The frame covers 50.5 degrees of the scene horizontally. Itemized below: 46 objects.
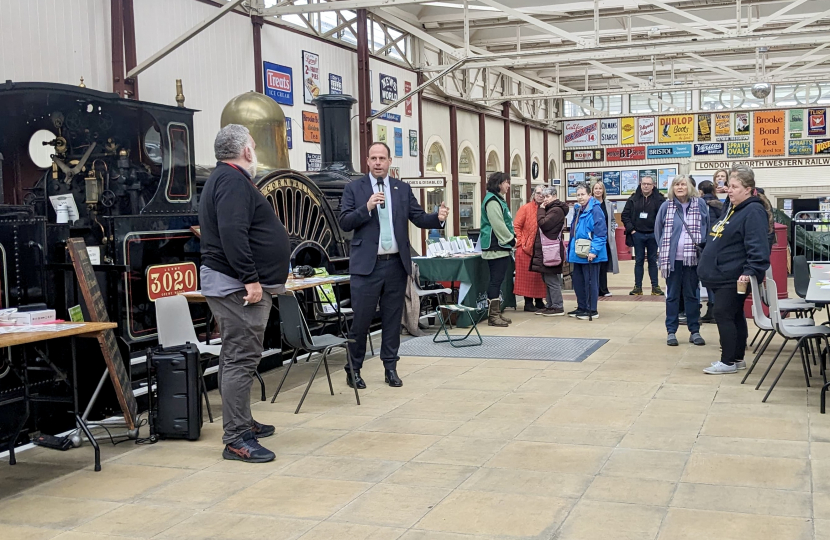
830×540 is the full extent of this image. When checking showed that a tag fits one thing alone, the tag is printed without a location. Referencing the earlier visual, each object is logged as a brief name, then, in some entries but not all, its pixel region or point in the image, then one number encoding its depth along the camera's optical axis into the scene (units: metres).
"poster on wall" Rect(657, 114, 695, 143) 25.88
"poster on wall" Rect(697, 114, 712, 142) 25.69
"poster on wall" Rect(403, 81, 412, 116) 16.12
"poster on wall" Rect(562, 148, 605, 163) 27.33
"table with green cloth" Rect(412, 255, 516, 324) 9.16
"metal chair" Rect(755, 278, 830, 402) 5.44
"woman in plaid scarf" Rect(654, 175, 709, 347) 7.44
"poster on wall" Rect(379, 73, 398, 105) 15.03
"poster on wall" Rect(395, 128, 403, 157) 15.76
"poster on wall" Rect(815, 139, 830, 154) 24.84
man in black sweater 4.29
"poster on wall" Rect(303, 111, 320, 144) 12.62
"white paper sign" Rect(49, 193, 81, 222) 5.63
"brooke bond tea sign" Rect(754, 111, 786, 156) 25.20
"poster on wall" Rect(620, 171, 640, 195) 26.70
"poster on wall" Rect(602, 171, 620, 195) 26.97
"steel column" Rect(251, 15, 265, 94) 11.41
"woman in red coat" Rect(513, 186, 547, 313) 10.14
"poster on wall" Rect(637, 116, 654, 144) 26.32
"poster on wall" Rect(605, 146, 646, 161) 26.51
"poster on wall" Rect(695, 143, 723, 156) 25.69
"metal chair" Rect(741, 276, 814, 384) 5.74
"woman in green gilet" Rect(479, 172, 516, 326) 9.20
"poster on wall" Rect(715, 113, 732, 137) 25.47
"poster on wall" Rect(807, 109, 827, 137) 24.72
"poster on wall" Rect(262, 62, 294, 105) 11.74
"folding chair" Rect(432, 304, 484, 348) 7.97
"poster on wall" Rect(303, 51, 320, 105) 12.61
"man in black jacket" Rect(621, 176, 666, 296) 11.19
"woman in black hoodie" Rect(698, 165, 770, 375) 5.93
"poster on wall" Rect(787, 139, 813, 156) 25.06
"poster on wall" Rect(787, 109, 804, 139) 24.95
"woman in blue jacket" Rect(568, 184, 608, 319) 9.52
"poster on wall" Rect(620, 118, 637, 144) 26.47
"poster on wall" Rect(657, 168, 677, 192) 26.16
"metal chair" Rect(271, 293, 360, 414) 5.58
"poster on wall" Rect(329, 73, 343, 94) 13.36
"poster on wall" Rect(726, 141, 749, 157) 25.48
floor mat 7.47
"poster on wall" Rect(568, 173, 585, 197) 27.59
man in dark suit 6.02
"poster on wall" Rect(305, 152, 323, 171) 12.69
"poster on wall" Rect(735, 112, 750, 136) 25.34
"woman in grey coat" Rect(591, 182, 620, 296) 11.20
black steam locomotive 5.53
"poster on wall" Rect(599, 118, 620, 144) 26.70
